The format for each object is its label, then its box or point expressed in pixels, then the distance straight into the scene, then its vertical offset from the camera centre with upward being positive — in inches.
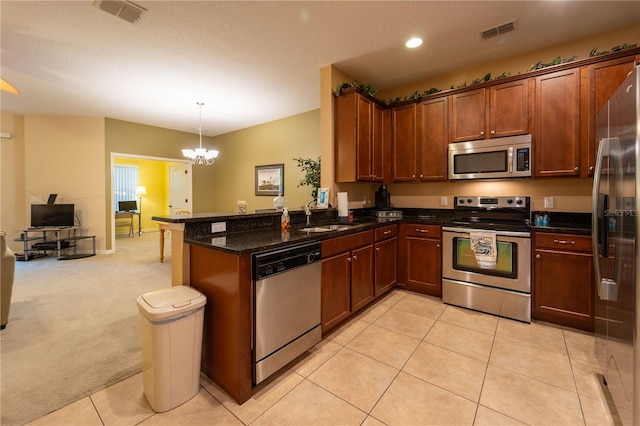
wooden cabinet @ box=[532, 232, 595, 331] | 95.8 -27.0
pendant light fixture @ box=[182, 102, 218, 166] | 209.3 +45.1
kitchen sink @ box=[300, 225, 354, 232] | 100.6 -7.4
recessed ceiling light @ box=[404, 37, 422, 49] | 113.6 +71.7
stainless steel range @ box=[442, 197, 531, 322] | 105.4 -21.2
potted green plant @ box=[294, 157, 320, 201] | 178.9 +22.5
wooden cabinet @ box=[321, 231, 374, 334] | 90.8 -25.2
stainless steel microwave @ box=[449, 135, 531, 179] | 114.6 +22.6
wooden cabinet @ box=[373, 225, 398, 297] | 119.5 -23.7
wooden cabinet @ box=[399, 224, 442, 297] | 126.1 -23.9
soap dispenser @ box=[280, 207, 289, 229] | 100.7 -4.0
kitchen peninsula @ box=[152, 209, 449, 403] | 64.5 -17.1
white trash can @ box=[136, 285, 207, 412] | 60.6 -31.8
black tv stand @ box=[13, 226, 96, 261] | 207.3 -24.7
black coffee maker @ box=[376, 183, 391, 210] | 154.4 +6.2
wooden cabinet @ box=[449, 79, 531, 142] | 115.0 +43.7
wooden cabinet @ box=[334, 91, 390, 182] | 130.6 +36.0
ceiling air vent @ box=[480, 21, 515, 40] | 104.3 +71.0
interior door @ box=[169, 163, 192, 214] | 286.0 +25.3
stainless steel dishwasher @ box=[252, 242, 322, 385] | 67.2 -26.5
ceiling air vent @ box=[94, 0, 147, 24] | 91.7 +71.4
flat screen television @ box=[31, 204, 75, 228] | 210.1 -2.9
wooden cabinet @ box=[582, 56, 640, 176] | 96.5 +44.2
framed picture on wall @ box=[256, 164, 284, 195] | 238.5 +27.8
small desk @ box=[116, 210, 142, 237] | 332.6 -5.7
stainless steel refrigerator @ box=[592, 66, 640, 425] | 50.1 -8.0
